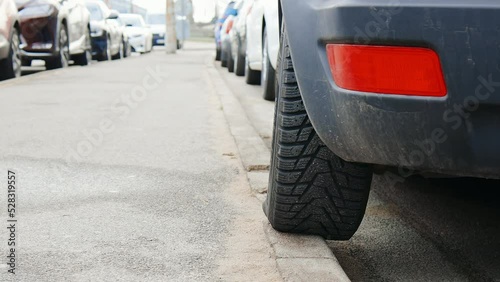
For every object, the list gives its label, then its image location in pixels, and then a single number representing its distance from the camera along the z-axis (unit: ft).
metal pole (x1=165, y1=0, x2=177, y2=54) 82.79
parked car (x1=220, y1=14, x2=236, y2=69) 45.79
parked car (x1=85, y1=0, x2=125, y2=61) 56.70
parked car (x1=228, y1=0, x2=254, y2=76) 32.61
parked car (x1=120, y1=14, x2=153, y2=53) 91.20
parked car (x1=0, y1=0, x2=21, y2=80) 28.84
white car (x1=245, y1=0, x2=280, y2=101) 20.52
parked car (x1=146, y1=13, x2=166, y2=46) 138.41
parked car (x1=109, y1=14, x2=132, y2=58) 68.28
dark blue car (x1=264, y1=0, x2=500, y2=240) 6.07
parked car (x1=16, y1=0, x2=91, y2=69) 35.50
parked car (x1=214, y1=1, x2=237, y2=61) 53.26
